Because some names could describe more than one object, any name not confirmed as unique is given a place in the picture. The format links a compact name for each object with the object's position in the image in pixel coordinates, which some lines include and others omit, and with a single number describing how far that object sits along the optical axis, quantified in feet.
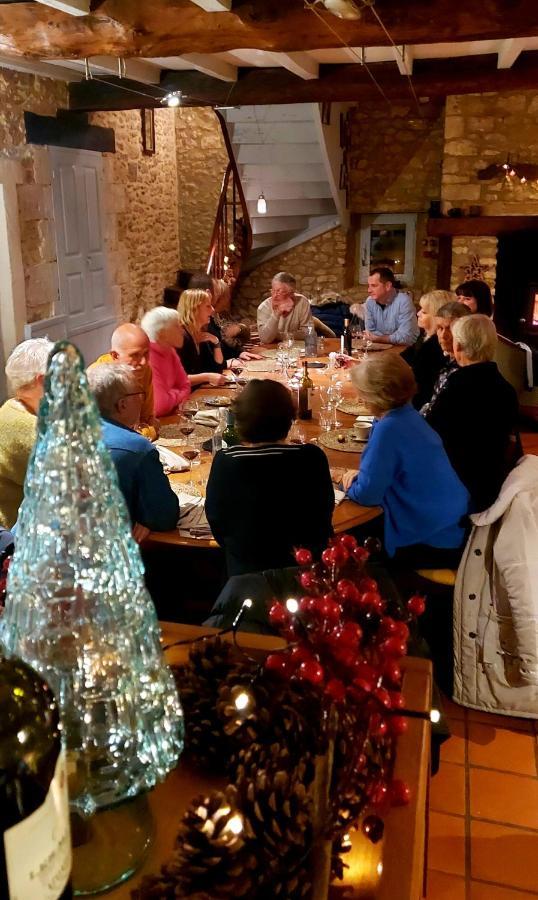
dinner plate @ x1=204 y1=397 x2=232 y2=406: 13.66
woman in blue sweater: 9.02
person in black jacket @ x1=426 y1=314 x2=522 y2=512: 10.76
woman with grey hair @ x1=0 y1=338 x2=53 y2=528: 8.68
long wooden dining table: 8.30
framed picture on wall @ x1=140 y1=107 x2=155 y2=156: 26.10
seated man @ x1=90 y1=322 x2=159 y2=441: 11.84
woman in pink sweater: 13.46
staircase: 28.27
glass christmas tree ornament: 2.46
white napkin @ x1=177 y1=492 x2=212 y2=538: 8.34
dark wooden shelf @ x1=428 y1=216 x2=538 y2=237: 26.68
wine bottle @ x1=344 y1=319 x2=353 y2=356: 17.74
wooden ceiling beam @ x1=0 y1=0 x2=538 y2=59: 12.13
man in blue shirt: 19.83
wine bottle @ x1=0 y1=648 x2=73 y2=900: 1.87
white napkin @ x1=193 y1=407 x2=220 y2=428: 12.27
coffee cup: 11.66
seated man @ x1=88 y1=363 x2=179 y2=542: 8.11
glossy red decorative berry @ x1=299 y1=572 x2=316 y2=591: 3.08
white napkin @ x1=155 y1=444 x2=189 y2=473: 10.11
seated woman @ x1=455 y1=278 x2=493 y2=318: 16.48
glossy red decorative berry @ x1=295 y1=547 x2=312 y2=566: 3.28
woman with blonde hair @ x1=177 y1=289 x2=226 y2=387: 15.89
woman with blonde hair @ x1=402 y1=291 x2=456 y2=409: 15.11
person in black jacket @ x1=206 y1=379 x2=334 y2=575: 7.49
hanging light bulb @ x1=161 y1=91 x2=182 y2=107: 19.30
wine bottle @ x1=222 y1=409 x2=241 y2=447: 10.15
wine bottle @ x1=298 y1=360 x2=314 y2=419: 12.67
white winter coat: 8.13
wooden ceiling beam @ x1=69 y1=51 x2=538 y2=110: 19.17
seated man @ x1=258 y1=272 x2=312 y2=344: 19.79
